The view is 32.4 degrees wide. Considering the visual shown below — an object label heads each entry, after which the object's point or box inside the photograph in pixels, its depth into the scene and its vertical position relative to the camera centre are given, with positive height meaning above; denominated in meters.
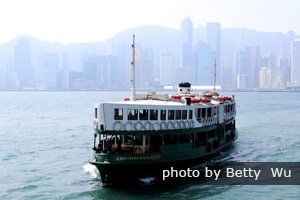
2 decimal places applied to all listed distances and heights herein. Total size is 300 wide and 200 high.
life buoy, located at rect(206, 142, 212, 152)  36.33 -5.15
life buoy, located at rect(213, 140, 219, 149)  38.41 -5.21
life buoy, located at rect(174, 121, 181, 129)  32.12 -3.16
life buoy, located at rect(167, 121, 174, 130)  31.62 -3.11
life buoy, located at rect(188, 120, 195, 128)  33.66 -3.19
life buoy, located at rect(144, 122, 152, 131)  30.57 -3.06
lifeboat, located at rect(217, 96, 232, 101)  43.20 -2.02
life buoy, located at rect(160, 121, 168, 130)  31.23 -3.10
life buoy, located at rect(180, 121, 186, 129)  32.72 -3.21
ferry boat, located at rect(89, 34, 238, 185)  29.67 -3.84
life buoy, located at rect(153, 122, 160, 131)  30.92 -3.10
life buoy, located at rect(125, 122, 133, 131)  30.00 -3.01
